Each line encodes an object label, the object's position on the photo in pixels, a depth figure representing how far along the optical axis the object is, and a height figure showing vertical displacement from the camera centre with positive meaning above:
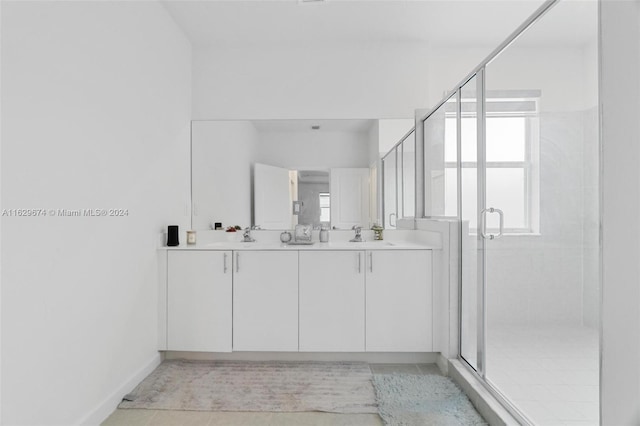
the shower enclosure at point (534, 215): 1.39 -0.01
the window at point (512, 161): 1.74 +0.26
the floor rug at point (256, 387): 2.04 -1.06
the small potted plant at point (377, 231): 3.12 -0.16
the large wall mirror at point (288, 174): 3.11 +0.32
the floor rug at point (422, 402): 1.88 -1.05
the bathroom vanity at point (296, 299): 2.56 -0.61
